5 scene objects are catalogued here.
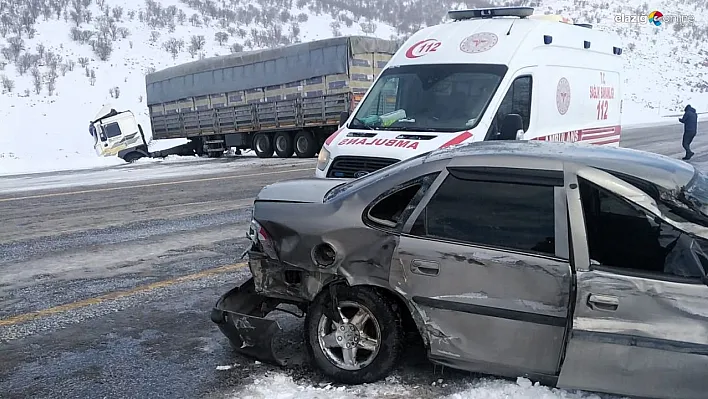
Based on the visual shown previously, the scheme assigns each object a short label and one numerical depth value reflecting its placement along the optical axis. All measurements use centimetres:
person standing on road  1669
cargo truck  2005
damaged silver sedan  322
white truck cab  2386
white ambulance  678
